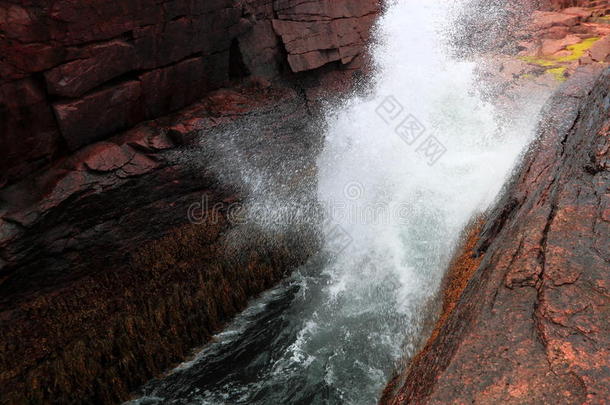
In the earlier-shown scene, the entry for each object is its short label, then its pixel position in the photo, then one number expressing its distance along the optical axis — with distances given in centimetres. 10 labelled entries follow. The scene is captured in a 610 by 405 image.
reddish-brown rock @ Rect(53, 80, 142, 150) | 779
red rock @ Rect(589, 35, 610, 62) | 1070
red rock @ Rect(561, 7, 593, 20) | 1536
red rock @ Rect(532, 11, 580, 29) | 1481
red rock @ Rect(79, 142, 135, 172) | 806
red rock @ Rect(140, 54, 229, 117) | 895
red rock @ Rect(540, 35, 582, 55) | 1351
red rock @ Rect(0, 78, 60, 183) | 706
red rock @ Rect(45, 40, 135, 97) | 755
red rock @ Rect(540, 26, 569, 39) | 1451
